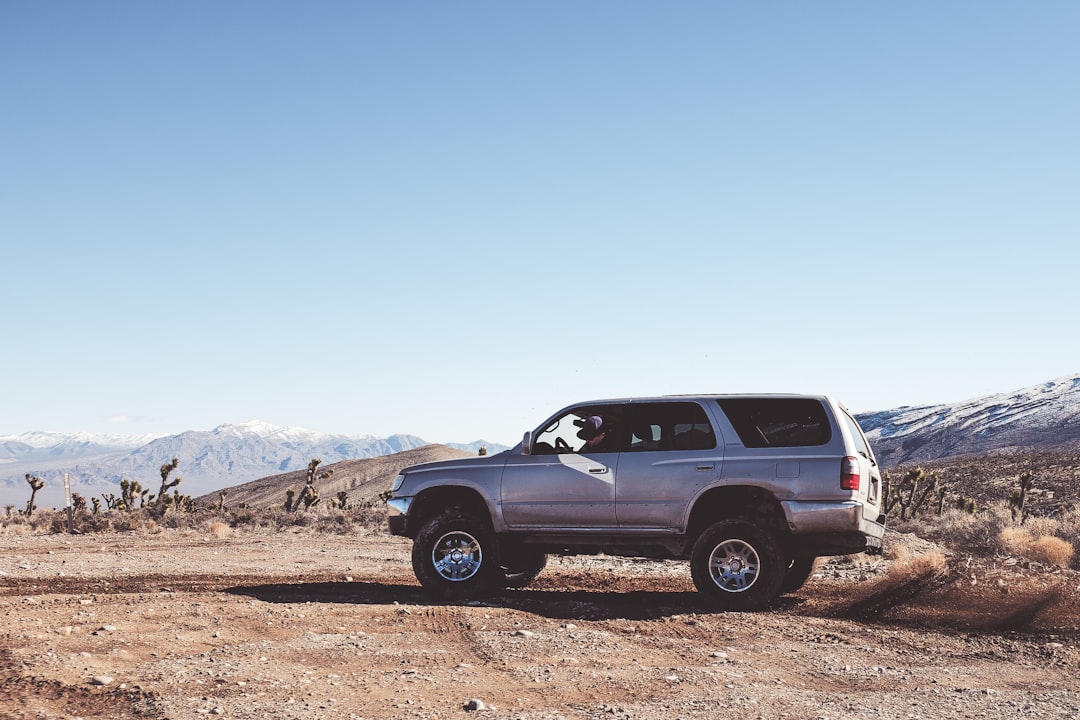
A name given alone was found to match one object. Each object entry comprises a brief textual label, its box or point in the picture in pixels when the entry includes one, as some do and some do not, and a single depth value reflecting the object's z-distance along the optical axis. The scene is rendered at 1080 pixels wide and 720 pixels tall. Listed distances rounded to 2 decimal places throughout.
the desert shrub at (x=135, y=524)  24.04
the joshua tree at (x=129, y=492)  43.16
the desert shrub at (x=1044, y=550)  15.09
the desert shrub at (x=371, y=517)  25.17
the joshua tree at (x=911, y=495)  37.44
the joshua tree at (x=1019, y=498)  34.37
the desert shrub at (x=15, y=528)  24.05
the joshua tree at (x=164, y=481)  37.31
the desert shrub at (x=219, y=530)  22.36
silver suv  9.97
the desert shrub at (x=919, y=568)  11.82
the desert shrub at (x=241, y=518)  26.28
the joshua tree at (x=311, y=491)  38.75
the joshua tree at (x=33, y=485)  37.64
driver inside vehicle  10.85
